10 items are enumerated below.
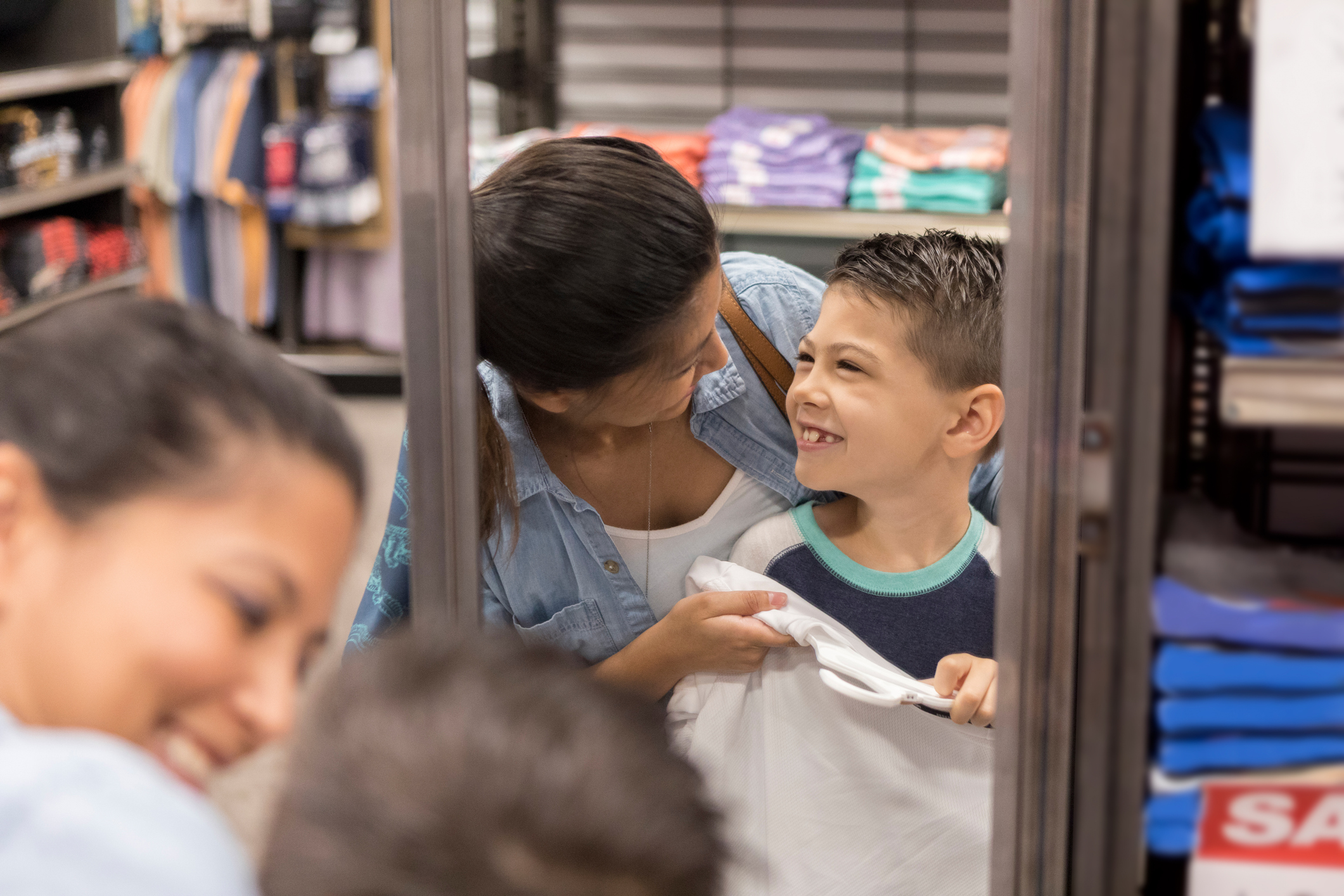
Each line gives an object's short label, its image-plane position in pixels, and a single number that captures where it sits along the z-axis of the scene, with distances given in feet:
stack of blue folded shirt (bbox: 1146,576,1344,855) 2.69
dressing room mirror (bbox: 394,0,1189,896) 2.64
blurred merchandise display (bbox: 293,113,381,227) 14.85
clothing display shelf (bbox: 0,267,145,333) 11.36
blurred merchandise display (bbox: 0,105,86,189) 11.72
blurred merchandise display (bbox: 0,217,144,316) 11.86
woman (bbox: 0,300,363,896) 2.21
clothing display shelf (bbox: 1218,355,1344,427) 2.54
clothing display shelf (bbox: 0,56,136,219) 11.63
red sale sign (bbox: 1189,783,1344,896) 2.76
